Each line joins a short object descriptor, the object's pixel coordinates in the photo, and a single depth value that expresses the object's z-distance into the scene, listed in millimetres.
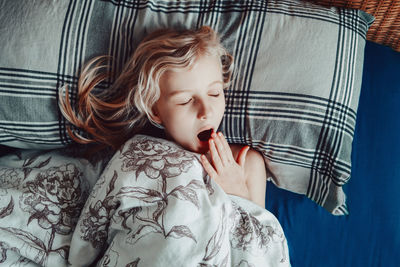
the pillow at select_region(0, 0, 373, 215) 909
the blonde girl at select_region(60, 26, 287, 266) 873
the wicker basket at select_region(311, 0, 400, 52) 1006
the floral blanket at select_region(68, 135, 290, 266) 745
